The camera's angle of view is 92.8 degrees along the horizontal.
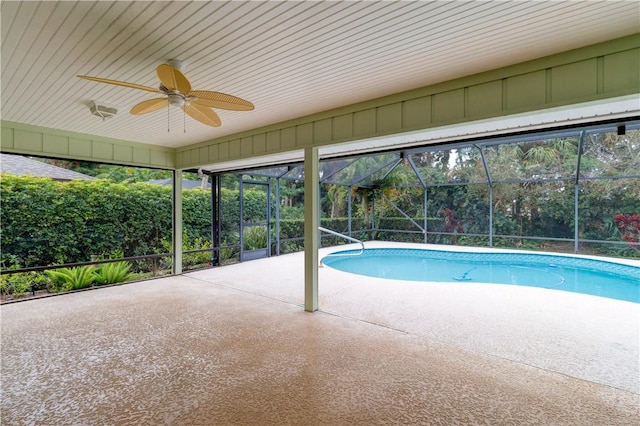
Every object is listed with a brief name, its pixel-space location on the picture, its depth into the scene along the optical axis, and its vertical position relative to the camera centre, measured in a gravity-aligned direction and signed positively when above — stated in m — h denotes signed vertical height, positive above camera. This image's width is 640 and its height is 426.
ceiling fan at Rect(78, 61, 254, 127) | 2.35 +1.01
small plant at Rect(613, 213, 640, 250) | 8.93 -0.47
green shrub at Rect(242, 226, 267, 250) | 8.80 -0.78
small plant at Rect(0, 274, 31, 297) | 5.45 -1.34
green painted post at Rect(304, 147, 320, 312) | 4.51 -0.33
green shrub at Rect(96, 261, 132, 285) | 6.14 -1.27
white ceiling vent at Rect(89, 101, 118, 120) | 3.84 +1.32
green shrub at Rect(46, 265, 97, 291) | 5.72 -1.27
